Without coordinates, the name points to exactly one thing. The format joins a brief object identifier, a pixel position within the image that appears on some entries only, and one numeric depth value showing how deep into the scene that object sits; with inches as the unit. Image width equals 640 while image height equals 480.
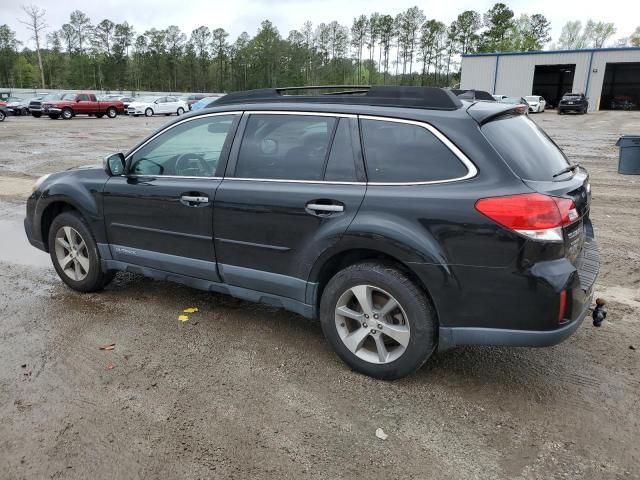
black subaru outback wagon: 112.5
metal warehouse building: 1914.4
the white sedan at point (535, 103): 1678.6
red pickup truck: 1325.0
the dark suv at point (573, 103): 1631.4
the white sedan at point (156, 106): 1550.2
